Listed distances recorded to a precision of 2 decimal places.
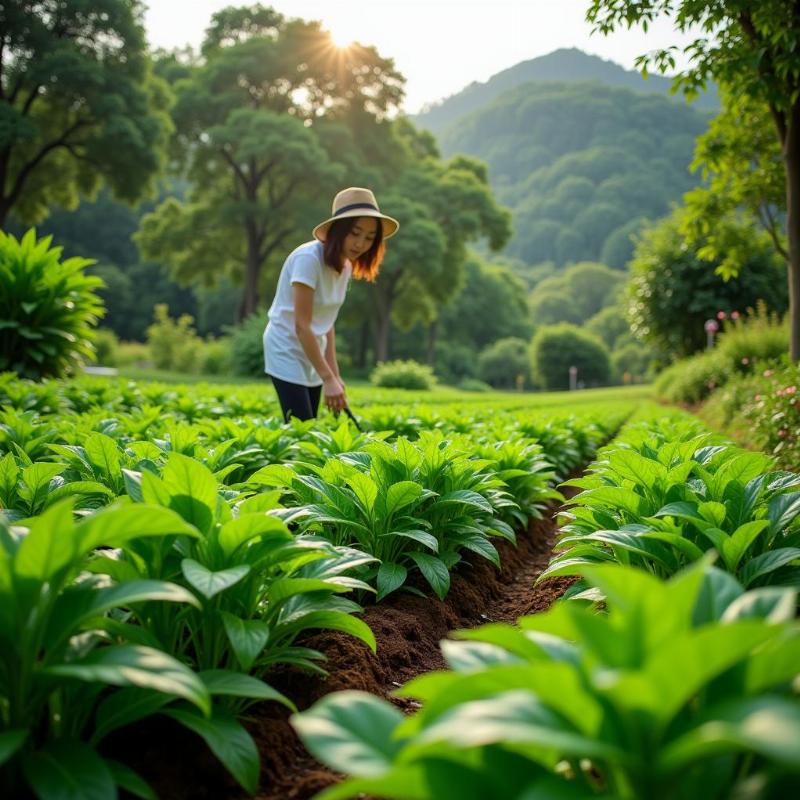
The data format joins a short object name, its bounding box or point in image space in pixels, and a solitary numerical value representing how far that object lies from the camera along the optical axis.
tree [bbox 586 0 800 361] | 6.05
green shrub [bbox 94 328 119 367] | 27.83
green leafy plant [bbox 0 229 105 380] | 7.20
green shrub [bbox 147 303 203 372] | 27.42
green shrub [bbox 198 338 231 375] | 23.43
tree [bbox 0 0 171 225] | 20.22
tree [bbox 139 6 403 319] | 26.98
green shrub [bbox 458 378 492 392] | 40.09
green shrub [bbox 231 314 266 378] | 20.25
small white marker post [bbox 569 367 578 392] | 52.12
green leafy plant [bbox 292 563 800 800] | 0.84
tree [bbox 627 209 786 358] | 21.25
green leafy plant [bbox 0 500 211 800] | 1.16
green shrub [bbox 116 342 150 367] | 30.95
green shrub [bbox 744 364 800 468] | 5.00
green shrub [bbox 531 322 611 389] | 57.25
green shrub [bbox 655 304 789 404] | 12.85
